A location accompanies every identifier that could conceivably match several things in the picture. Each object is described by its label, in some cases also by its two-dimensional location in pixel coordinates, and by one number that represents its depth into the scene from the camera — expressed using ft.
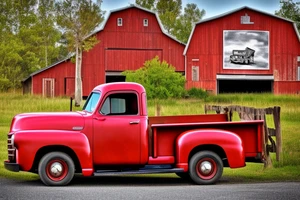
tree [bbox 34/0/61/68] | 255.29
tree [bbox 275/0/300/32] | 283.79
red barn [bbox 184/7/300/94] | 188.44
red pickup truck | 45.37
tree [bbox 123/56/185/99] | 171.32
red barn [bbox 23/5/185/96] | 186.91
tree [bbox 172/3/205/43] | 282.77
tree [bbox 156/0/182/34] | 281.74
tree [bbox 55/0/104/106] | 184.03
